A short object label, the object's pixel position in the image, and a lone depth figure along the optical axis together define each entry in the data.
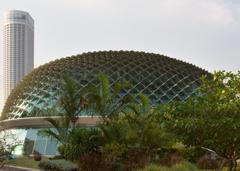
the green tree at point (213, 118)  16.95
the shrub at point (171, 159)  27.47
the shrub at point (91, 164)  23.43
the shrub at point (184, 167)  23.02
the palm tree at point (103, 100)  32.19
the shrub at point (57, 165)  25.70
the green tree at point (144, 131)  29.83
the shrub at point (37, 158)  40.27
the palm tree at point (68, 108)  32.91
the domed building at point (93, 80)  54.00
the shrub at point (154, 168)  21.89
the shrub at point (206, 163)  29.03
